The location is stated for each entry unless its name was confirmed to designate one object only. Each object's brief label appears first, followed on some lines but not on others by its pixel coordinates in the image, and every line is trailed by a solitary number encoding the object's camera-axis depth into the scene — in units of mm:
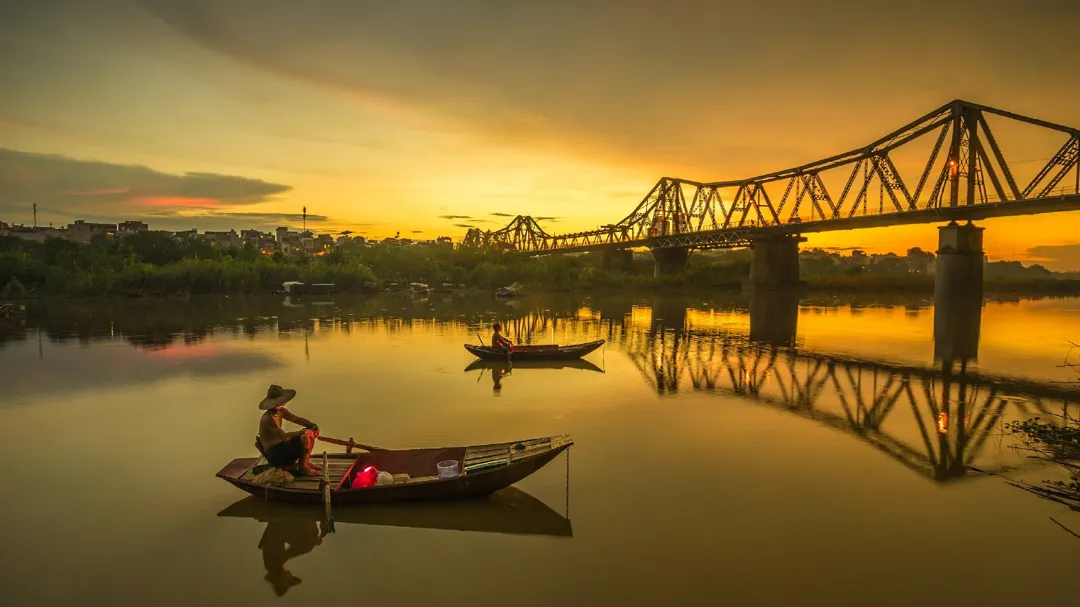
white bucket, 9438
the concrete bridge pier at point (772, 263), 73875
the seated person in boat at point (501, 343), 23375
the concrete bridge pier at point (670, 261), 91250
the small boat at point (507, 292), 73750
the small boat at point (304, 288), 72812
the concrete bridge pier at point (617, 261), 102812
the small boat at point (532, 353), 23344
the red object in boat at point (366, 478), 9381
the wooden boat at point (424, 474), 9297
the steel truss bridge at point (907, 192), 48000
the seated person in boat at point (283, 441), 9648
